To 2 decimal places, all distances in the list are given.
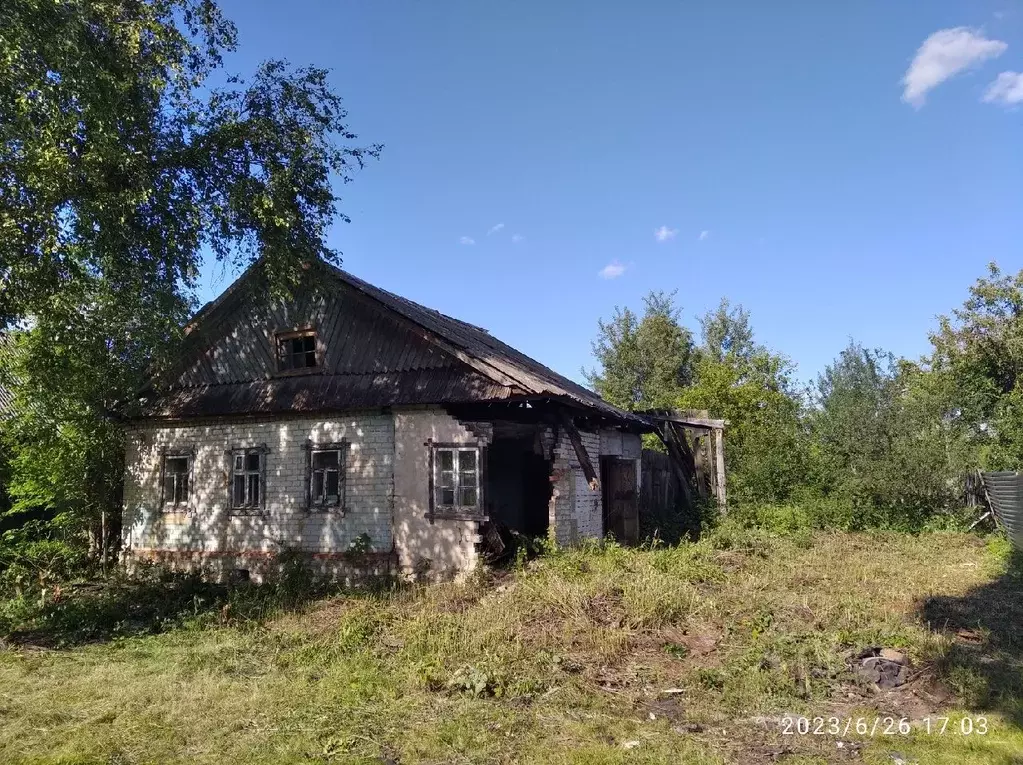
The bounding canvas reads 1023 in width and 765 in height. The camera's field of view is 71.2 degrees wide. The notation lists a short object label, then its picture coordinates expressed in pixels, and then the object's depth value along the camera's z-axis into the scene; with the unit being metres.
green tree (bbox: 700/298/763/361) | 41.53
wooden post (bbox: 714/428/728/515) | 17.67
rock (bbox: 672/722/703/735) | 5.72
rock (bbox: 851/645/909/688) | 6.55
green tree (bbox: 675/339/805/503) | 18.28
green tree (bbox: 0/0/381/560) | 8.35
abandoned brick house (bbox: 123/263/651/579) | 11.96
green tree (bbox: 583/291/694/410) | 39.00
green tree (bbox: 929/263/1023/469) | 25.47
